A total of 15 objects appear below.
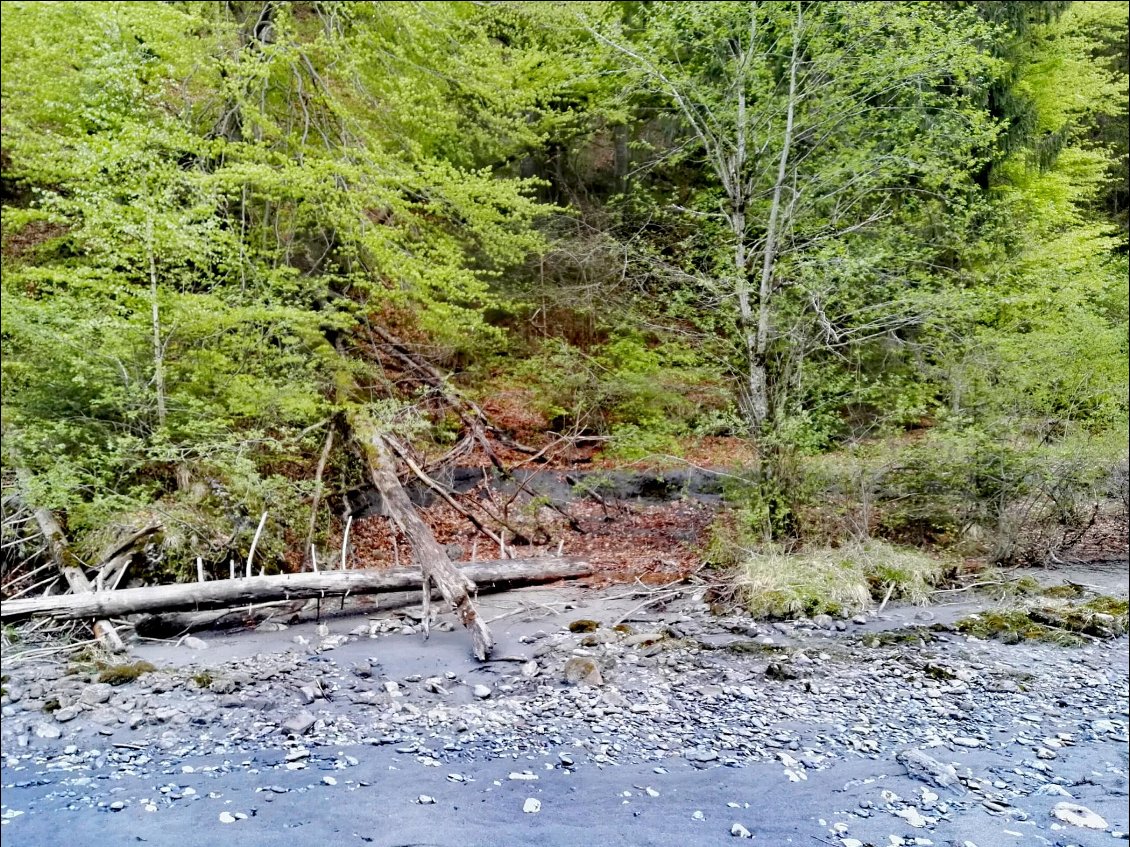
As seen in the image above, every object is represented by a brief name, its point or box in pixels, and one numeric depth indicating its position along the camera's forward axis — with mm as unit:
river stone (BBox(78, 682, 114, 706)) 5117
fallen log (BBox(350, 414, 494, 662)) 6309
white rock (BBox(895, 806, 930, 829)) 3615
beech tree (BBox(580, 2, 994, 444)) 6910
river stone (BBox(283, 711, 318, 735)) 4742
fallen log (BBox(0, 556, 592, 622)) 6168
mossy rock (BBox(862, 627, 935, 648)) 6023
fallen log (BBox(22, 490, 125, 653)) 6098
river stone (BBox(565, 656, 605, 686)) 5461
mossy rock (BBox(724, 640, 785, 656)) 5988
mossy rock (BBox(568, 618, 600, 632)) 6637
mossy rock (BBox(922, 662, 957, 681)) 5320
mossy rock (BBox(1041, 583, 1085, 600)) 6684
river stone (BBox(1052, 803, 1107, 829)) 3576
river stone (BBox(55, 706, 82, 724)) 4859
